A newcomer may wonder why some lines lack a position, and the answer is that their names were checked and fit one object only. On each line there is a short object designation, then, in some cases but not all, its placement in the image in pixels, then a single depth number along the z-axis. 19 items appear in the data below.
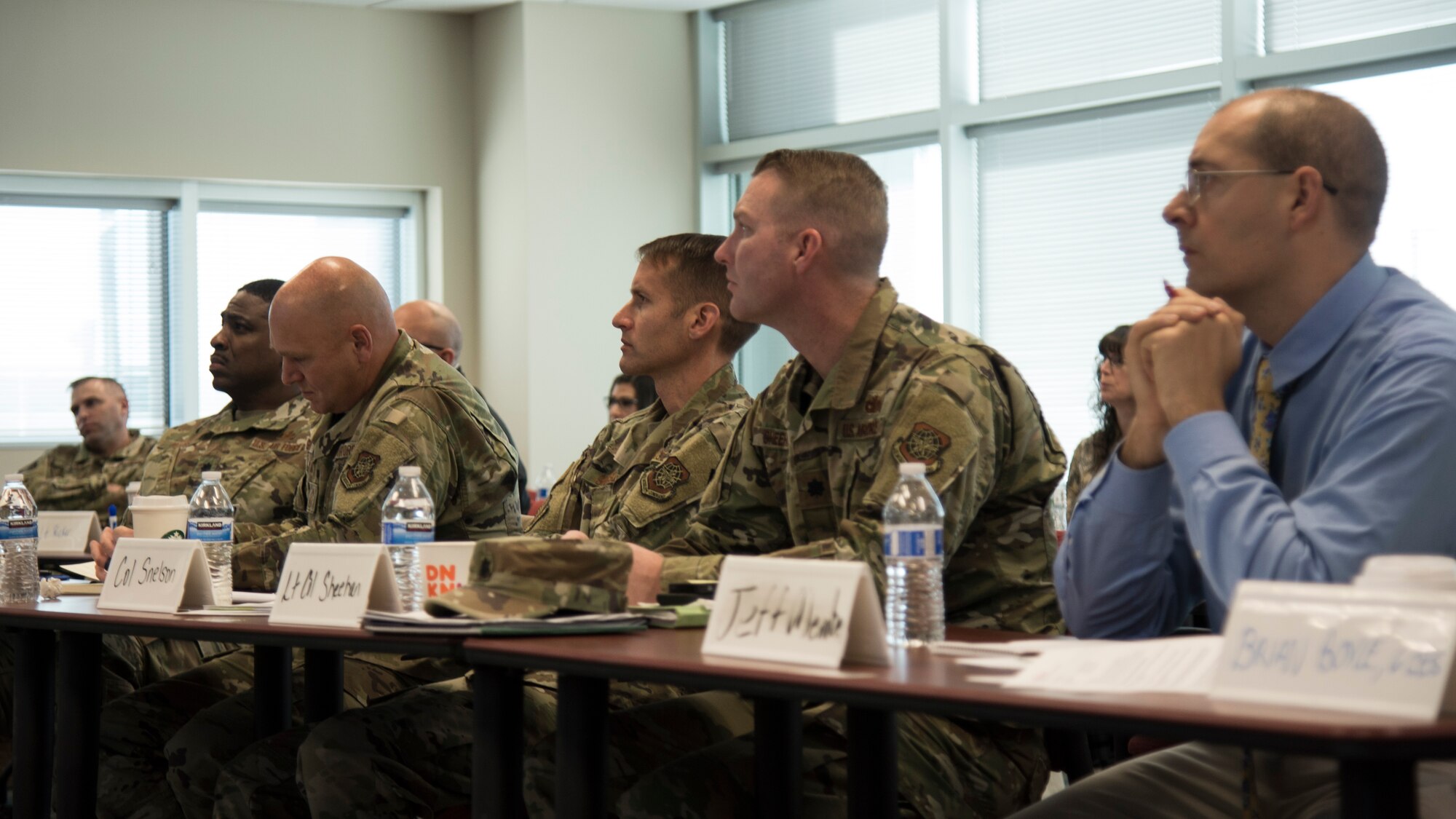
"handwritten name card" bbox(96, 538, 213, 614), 4.63
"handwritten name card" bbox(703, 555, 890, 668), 2.93
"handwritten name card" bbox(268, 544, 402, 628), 3.98
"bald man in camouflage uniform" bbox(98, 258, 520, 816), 5.58
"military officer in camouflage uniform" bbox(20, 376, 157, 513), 13.38
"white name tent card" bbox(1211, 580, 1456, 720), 2.24
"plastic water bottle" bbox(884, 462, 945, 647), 3.48
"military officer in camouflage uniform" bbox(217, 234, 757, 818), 4.68
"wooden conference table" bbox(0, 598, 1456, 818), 2.19
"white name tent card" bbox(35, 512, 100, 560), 9.20
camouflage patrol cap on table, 3.67
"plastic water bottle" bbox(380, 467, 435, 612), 4.43
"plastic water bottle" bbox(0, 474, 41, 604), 5.37
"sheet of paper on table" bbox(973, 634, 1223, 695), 2.58
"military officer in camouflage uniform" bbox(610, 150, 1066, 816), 3.85
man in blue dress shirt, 3.11
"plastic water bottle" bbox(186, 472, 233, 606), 5.00
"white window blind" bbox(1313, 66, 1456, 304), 10.97
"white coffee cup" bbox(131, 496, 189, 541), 5.37
